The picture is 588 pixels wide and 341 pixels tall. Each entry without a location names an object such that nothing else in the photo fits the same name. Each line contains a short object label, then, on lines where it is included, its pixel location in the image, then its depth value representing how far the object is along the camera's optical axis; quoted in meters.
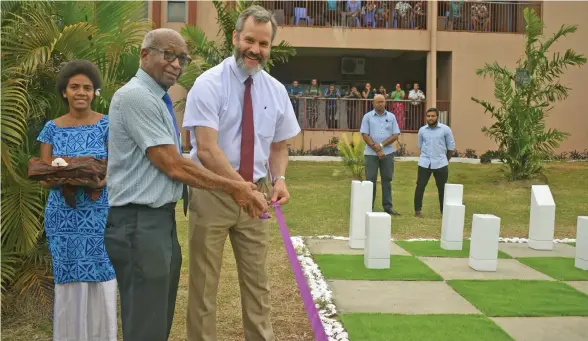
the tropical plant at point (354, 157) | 16.72
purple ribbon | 3.86
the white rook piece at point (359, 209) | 8.45
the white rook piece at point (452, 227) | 8.30
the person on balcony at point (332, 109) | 24.06
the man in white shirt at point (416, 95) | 23.77
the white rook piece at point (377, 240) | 7.08
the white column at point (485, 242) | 7.12
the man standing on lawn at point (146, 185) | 3.00
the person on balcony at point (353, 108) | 23.89
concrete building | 23.59
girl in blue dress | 4.30
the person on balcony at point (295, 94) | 23.64
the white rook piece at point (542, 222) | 8.52
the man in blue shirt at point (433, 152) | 11.28
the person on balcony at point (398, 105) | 23.64
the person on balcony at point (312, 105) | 24.02
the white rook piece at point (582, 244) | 7.42
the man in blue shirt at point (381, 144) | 11.51
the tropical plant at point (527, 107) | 15.88
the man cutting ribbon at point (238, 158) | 3.68
